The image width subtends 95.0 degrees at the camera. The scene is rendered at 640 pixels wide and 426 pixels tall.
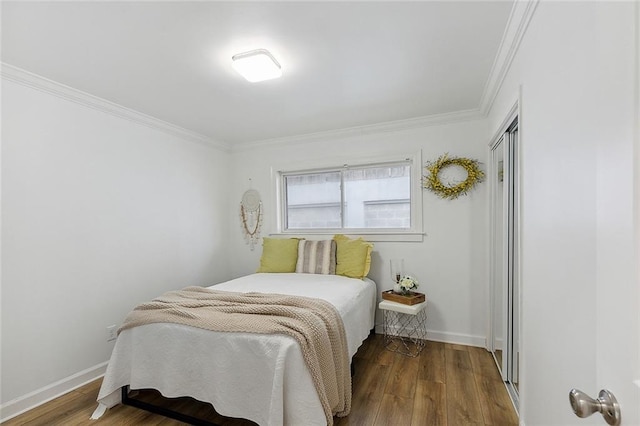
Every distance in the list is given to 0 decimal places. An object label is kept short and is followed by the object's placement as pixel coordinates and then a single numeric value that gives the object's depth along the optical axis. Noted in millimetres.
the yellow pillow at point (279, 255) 3451
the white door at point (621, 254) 495
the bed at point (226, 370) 1601
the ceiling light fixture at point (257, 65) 1890
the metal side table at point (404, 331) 3010
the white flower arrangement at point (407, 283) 2928
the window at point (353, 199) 3400
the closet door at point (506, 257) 2107
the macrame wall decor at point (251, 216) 4066
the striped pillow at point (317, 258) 3270
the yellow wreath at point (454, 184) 2990
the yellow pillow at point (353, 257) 3127
